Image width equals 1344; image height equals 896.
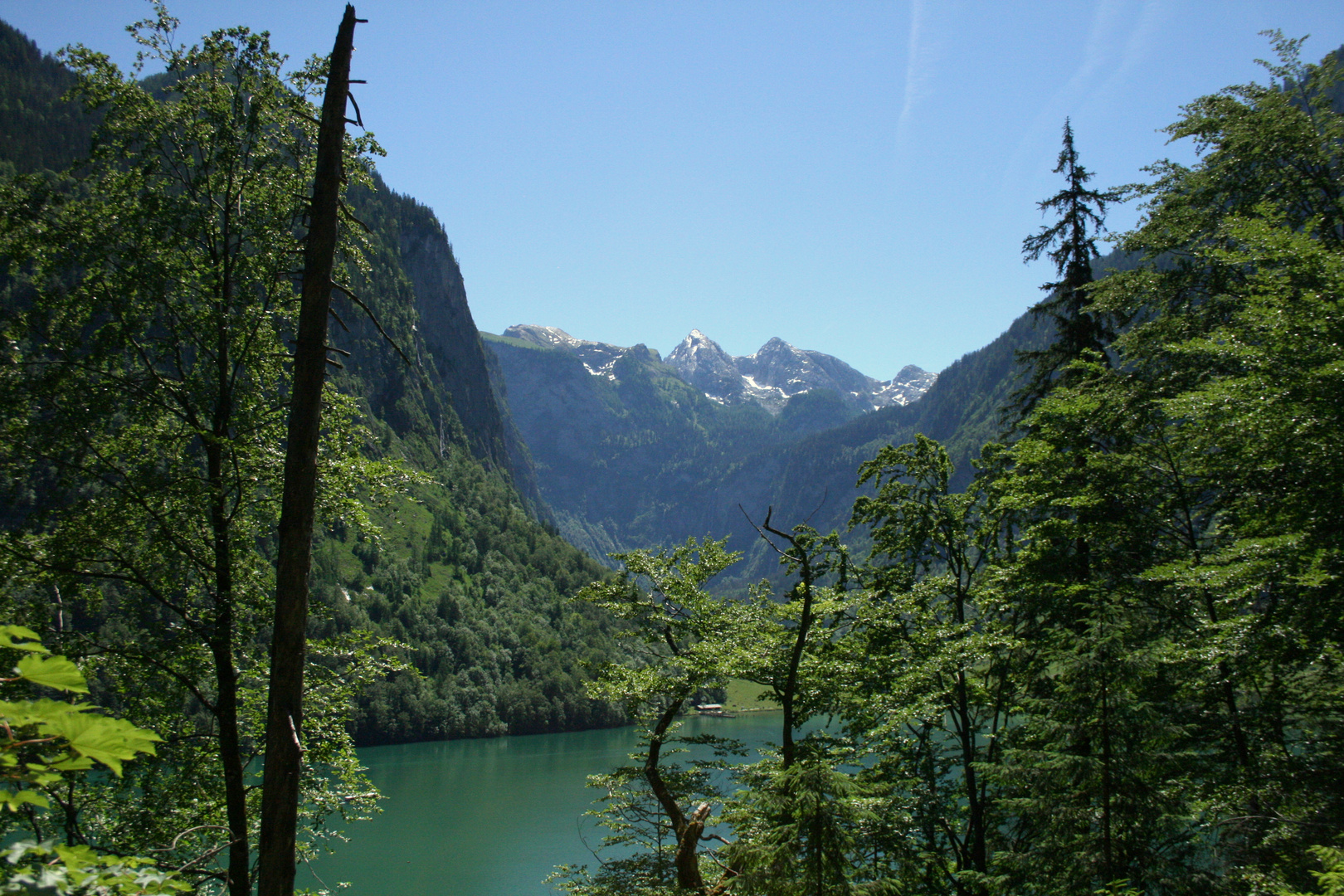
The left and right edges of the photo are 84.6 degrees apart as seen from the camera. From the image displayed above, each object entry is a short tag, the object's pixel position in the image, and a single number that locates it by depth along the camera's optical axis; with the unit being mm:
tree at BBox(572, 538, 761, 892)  12672
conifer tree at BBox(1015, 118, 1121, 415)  16891
